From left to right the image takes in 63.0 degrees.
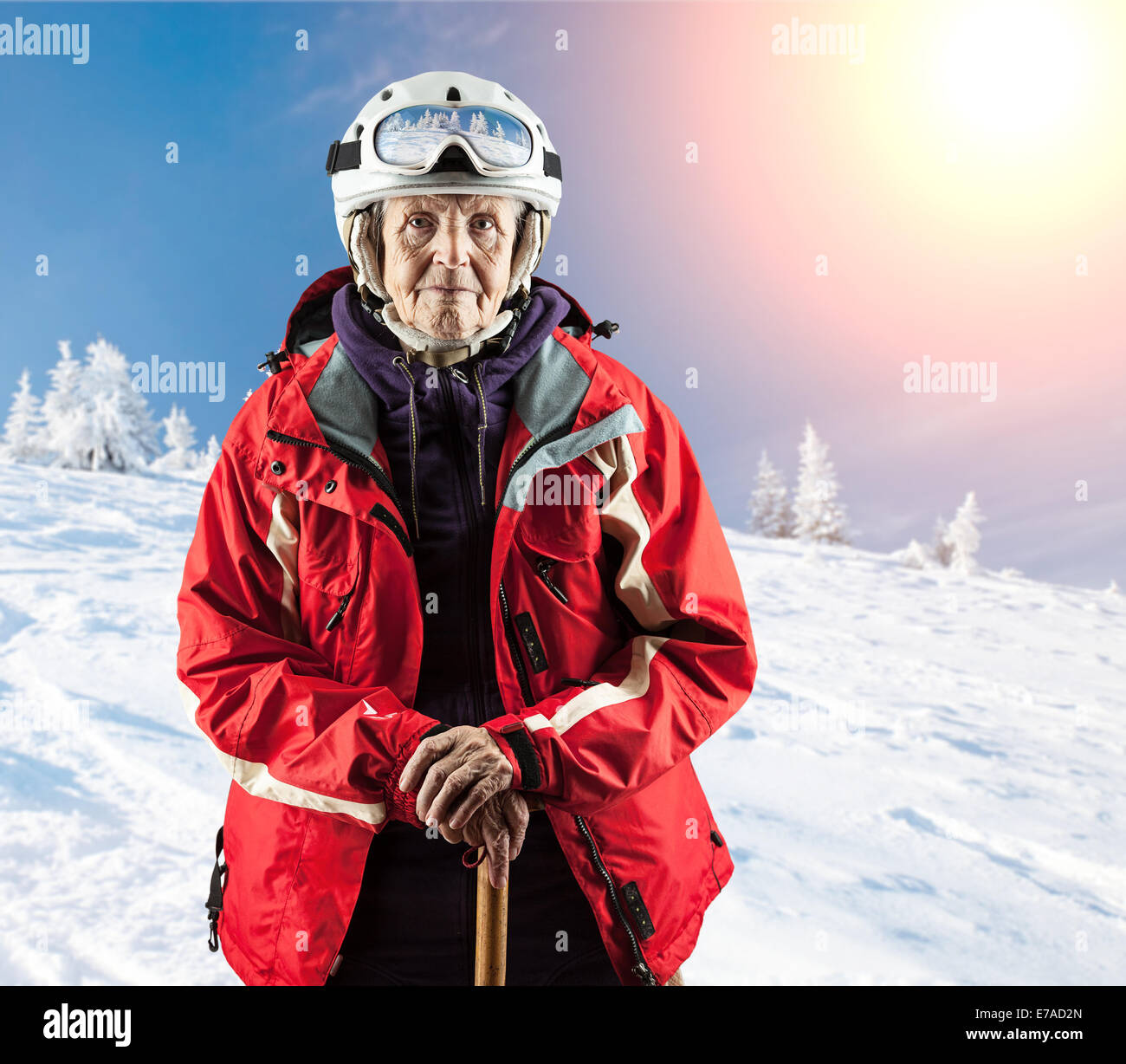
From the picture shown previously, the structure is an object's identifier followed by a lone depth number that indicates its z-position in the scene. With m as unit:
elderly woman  2.13
